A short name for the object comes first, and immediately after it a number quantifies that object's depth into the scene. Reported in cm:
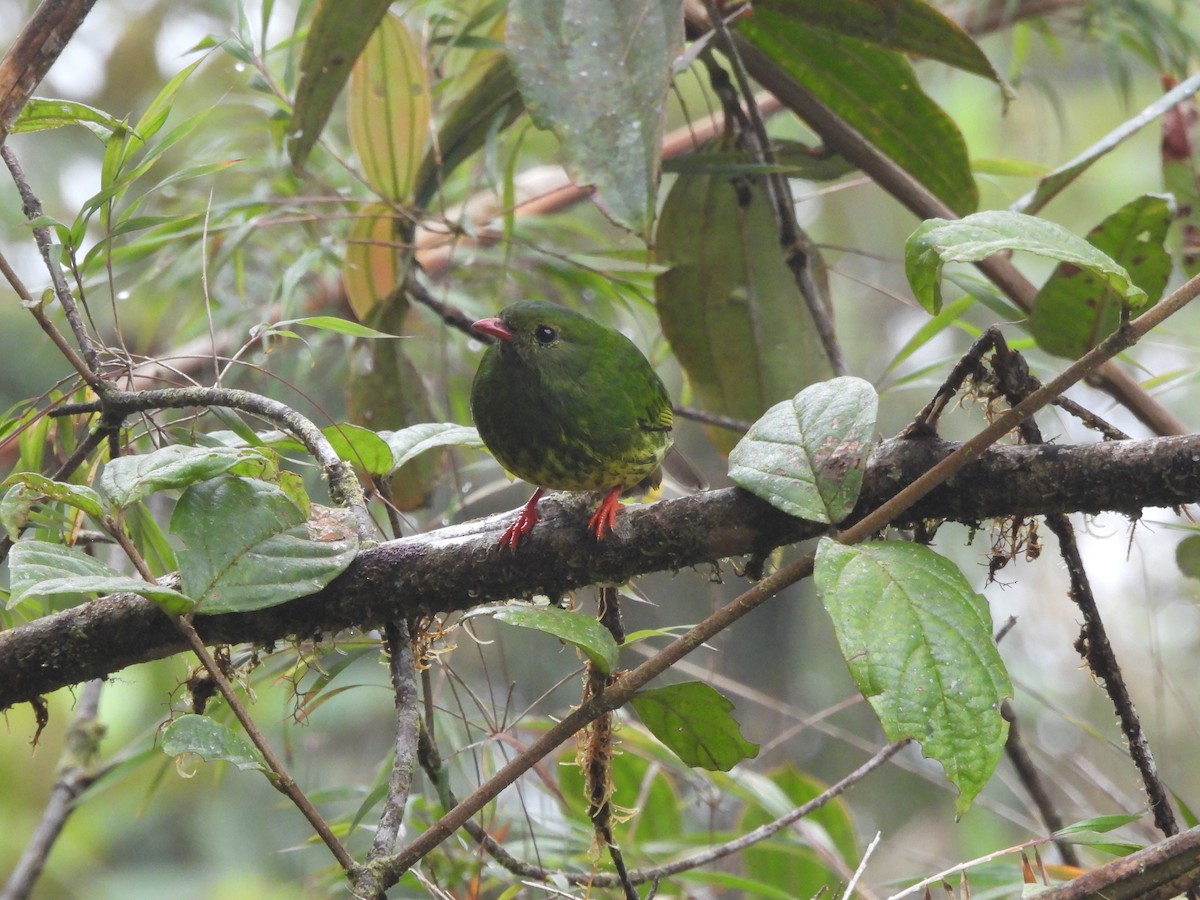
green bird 751
